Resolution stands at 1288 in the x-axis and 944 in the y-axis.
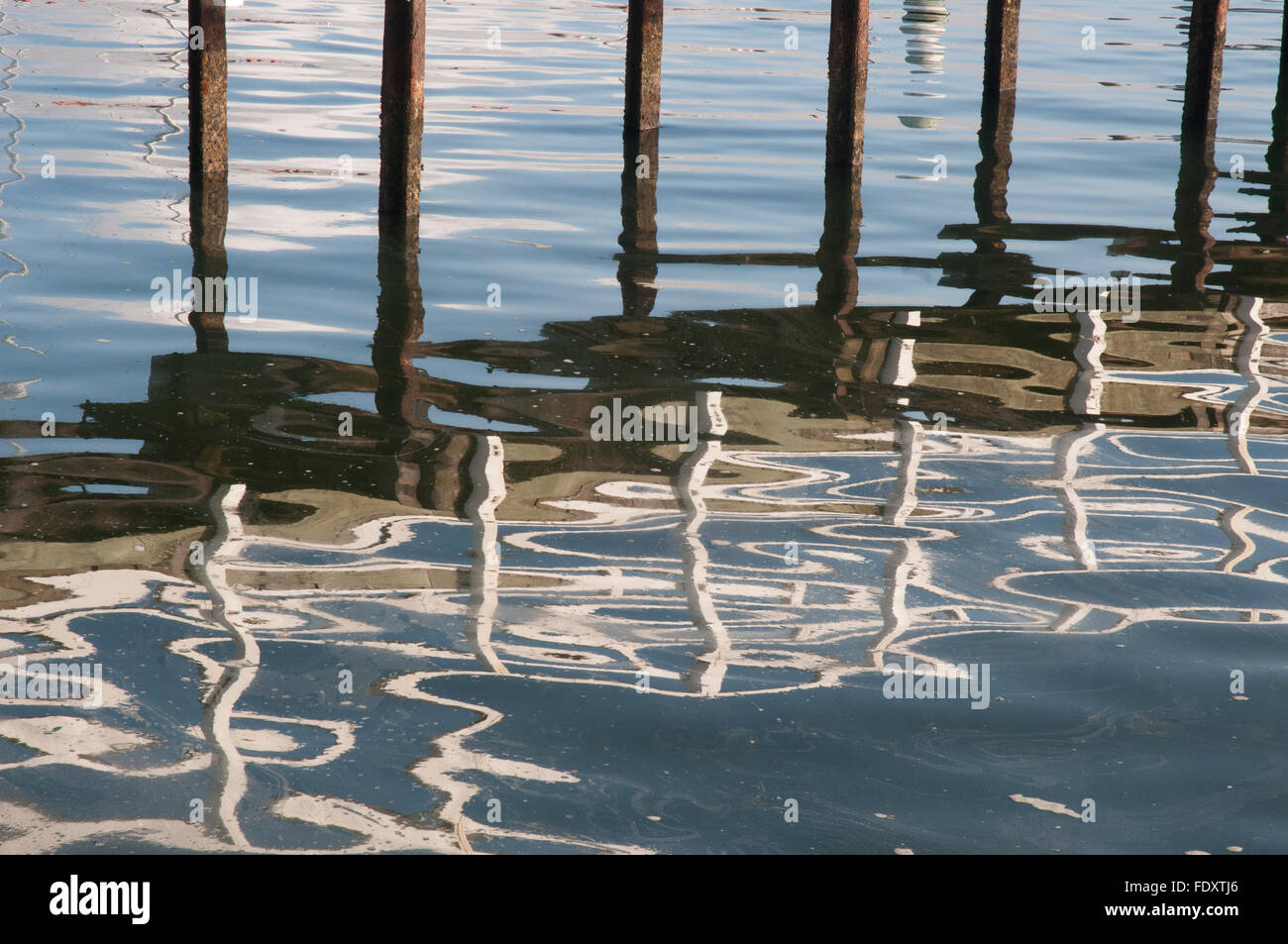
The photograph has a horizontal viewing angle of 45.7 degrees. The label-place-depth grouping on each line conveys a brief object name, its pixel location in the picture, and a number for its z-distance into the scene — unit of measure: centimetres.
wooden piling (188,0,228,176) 1070
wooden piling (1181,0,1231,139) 1394
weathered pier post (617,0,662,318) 1135
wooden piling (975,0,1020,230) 1470
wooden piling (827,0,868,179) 1177
